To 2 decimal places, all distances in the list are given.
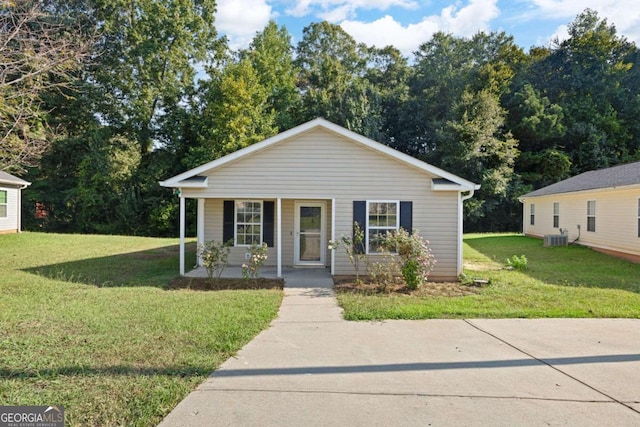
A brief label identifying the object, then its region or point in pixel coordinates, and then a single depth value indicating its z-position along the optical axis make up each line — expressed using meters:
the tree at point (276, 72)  28.20
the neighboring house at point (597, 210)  13.51
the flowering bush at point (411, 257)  8.75
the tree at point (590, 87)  29.02
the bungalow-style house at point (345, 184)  10.26
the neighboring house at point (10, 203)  19.08
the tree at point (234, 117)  25.06
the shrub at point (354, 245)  9.79
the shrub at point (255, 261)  9.45
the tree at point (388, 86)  30.62
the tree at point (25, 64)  6.66
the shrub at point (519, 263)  11.79
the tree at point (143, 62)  26.11
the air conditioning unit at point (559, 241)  17.41
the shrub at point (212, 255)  9.38
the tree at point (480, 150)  26.48
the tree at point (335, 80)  27.88
